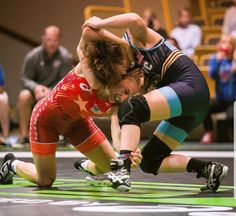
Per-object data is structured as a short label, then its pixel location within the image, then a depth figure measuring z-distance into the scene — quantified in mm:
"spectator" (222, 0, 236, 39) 15825
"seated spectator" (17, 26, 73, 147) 13224
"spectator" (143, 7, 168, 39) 14398
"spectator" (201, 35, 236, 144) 13489
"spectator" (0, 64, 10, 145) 13007
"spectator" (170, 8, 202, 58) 15620
